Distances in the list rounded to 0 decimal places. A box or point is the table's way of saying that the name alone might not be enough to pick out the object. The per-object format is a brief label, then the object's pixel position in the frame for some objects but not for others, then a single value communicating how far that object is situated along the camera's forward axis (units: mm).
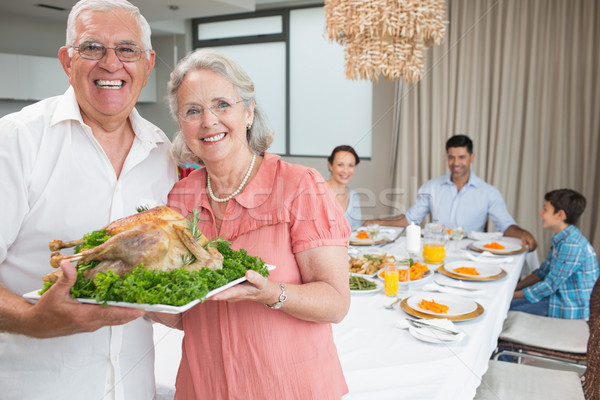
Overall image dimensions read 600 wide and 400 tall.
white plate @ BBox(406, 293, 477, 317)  2332
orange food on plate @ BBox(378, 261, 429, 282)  2893
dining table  1822
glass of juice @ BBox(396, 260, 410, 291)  2738
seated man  4618
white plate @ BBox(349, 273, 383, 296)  2664
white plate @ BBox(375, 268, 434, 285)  2845
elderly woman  1416
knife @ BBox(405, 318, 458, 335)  2095
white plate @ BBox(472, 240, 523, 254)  3686
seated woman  4719
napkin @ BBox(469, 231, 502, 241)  4105
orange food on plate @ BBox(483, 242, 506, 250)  3782
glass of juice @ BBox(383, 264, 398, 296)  2660
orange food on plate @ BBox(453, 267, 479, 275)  3072
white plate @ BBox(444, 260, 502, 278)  3056
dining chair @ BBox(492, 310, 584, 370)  3021
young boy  3533
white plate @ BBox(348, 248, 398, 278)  3365
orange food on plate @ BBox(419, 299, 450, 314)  2316
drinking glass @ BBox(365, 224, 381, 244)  3799
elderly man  1436
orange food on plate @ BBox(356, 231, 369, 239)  3989
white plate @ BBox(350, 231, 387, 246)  3855
